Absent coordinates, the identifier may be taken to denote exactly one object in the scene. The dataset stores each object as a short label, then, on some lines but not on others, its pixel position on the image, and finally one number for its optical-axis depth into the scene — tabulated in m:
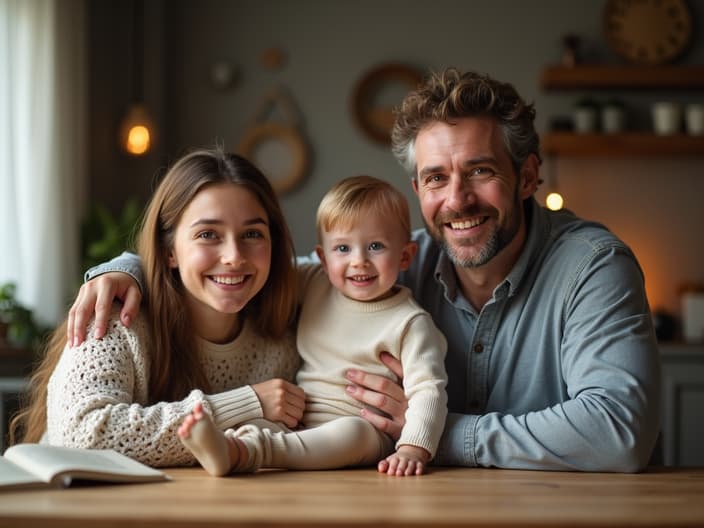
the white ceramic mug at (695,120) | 4.85
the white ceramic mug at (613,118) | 4.91
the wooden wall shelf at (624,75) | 4.89
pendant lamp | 4.62
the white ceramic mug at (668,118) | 4.88
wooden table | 1.29
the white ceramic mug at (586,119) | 4.93
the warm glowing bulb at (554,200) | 4.66
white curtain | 4.18
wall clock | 5.01
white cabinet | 4.46
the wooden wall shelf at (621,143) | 4.87
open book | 1.47
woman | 1.77
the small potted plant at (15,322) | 4.00
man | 1.83
